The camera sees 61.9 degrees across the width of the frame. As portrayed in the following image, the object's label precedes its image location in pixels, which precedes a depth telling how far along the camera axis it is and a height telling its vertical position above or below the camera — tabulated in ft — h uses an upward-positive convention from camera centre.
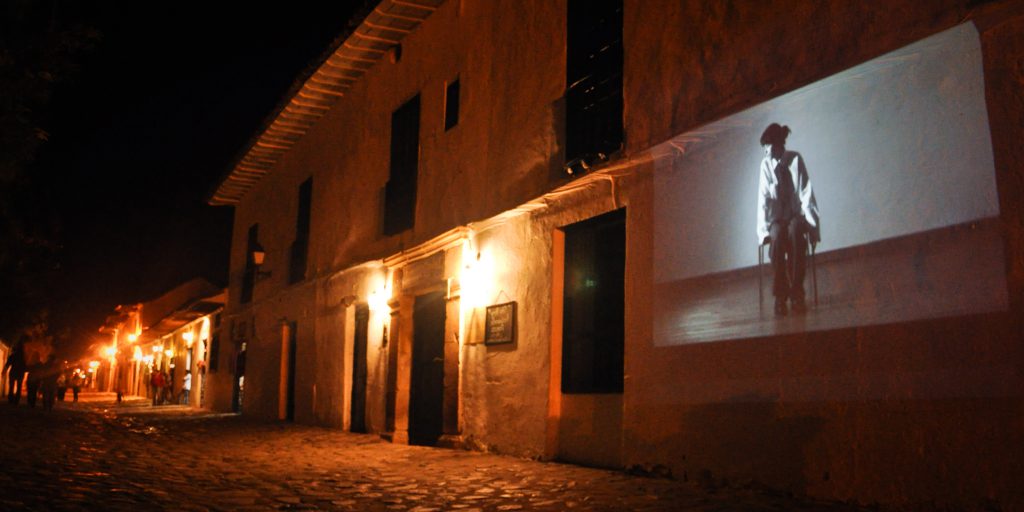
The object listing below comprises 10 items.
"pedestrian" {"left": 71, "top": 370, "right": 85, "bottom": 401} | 94.12 -0.06
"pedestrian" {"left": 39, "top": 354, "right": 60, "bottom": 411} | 62.80 +0.06
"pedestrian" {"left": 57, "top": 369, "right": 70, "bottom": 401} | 94.27 -0.43
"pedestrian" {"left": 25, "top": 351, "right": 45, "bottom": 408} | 67.21 +0.12
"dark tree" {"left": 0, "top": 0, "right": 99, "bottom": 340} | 32.68 +11.64
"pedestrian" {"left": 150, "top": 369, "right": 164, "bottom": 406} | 90.38 +0.01
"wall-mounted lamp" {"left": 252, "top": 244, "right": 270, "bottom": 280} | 60.85 +9.00
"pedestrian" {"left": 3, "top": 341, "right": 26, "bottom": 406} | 65.92 +1.01
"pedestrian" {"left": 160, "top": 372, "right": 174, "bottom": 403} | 94.14 -0.80
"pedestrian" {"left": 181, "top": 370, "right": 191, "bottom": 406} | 94.63 -0.25
